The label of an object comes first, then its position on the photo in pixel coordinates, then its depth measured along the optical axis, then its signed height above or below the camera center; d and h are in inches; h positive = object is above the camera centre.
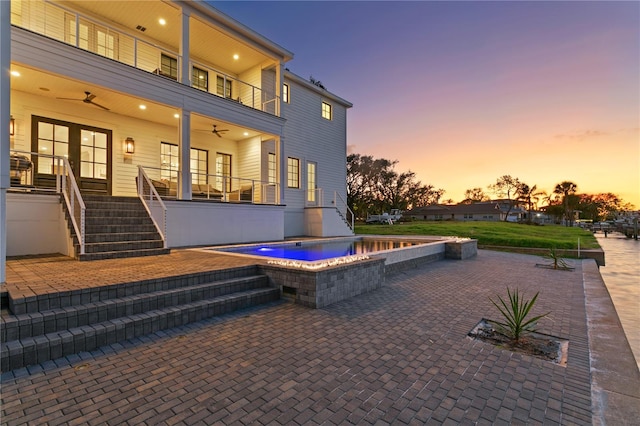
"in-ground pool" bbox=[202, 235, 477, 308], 178.9 -42.5
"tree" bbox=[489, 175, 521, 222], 2124.8 +202.4
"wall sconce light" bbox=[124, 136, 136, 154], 399.0 +89.4
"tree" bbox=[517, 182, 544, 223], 2060.2 +155.4
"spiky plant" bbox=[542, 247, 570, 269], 338.4 -56.0
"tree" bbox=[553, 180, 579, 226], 1938.4 +135.1
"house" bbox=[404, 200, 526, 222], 2343.8 +22.7
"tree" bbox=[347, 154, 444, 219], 1497.2 +157.2
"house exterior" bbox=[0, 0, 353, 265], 277.1 +125.6
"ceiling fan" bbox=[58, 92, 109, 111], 330.5 +129.1
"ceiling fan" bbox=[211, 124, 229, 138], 454.2 +128.1
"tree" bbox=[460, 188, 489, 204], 2906.7 +187.6
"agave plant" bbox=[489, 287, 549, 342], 132.4 -53.4
